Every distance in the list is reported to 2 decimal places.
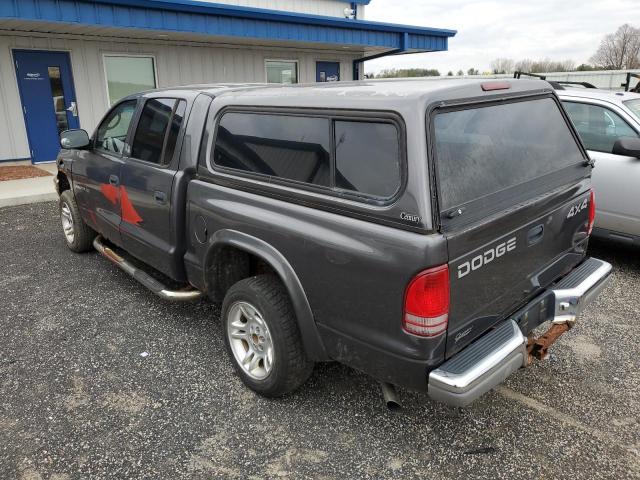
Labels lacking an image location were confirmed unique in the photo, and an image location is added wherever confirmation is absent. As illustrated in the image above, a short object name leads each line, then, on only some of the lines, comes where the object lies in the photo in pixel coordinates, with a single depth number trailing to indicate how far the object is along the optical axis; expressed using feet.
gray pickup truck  7.22
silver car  15.70
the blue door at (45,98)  32.73
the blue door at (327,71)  47.11
